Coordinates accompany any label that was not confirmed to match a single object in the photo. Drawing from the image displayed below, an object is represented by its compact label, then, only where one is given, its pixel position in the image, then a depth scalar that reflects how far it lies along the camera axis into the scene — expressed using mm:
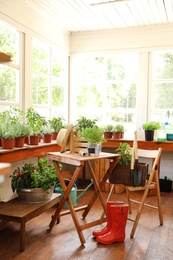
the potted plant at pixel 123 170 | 2977
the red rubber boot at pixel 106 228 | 2691
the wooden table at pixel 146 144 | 4406
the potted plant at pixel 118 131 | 4727
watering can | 3590
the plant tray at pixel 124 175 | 2900
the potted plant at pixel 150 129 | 4516
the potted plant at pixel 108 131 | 4766
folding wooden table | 2627
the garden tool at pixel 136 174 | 2871
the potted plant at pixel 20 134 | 3232
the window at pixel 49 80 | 4320
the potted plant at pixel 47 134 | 3906
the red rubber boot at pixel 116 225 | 2633
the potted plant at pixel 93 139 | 2812
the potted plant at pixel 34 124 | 3541
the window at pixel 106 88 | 5129
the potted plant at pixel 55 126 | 4250
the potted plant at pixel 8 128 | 3080
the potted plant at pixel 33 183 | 2807
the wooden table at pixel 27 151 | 2982
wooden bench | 2439
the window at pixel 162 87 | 4863
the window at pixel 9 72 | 3598
